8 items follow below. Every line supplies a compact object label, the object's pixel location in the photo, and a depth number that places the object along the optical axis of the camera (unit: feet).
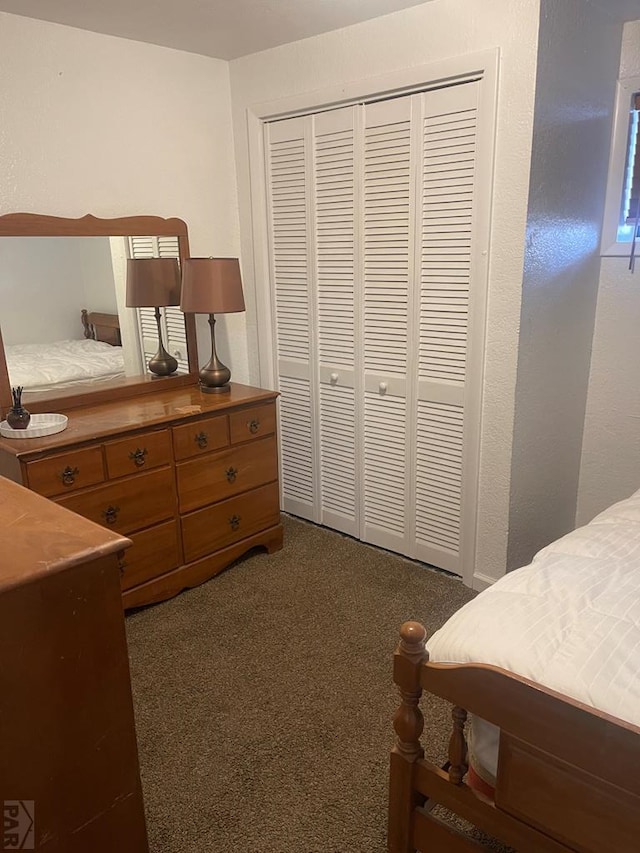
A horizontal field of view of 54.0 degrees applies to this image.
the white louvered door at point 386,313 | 8.51
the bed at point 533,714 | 3.43
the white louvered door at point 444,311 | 7.88
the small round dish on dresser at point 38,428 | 7.38
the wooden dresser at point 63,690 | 3.71
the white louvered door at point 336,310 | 9.13
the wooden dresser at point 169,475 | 7.46
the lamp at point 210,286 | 8.89
